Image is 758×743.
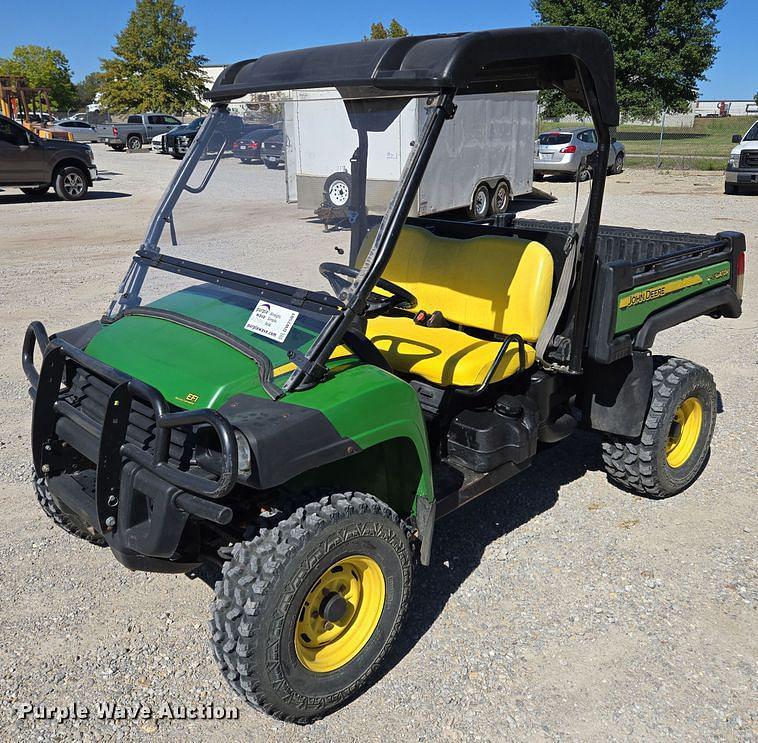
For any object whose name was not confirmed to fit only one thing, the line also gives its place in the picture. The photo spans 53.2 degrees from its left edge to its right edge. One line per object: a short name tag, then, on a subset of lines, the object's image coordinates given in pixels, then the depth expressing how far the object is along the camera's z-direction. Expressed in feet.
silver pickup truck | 105.29
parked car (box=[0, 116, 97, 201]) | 48.65
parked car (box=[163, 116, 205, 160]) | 76.15
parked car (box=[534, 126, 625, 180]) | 66.80
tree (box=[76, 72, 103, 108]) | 302.45
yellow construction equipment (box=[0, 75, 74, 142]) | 79.87
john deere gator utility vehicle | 8.18
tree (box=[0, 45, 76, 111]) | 192.03
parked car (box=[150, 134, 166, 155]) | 96.75
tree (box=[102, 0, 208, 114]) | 152.97
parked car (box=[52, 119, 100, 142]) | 113.47
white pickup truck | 57.47
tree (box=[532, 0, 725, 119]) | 113.80
